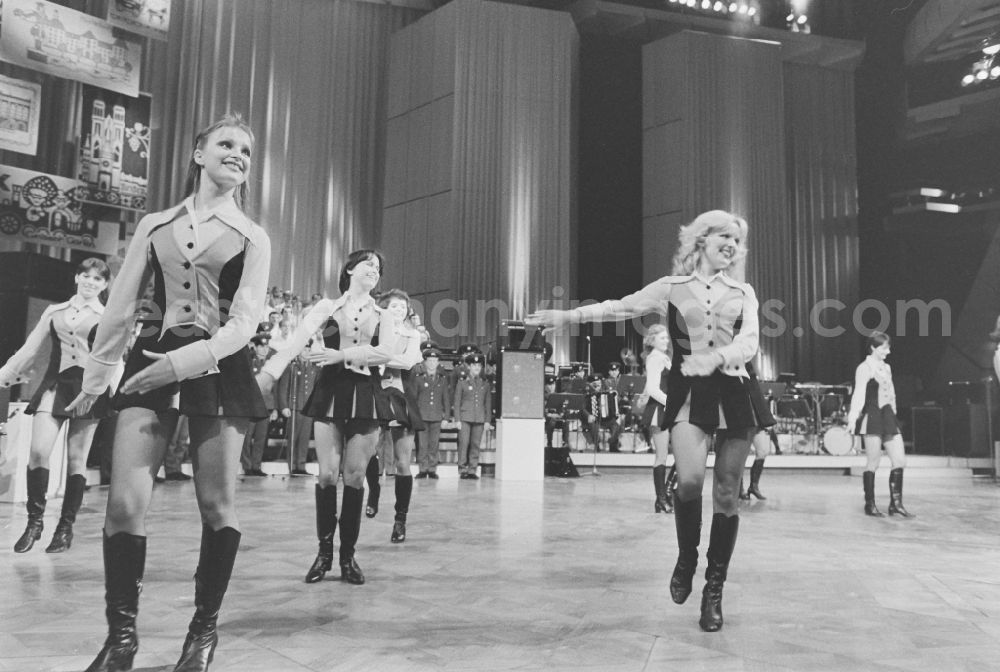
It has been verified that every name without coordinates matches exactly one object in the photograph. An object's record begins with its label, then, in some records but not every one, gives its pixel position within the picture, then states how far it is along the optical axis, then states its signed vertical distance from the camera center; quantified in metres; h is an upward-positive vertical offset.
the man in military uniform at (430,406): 11.32 +0.00
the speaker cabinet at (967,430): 14.94 -0.28
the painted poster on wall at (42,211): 11.16 +2.56
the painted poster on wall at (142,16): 11.95 +5.62
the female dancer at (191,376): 2.33 +0.07
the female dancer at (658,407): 7.43 +0.02
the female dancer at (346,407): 4.00 -0.01
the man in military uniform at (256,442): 10.22 -0.49
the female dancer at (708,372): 3.29 +0.15
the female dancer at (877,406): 7.36 +0.06
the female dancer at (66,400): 4.59 +0.00
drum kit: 14.63 -0.09
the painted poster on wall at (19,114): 12.00 +4.13
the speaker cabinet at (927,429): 15.69 -0.28
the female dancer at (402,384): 5.00 +0.14
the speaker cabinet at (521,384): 11.34 +0.32
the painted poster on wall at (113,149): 11.75 +3.62
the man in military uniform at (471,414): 11.52 -0.10
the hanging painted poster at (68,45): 11.27 +4.93
